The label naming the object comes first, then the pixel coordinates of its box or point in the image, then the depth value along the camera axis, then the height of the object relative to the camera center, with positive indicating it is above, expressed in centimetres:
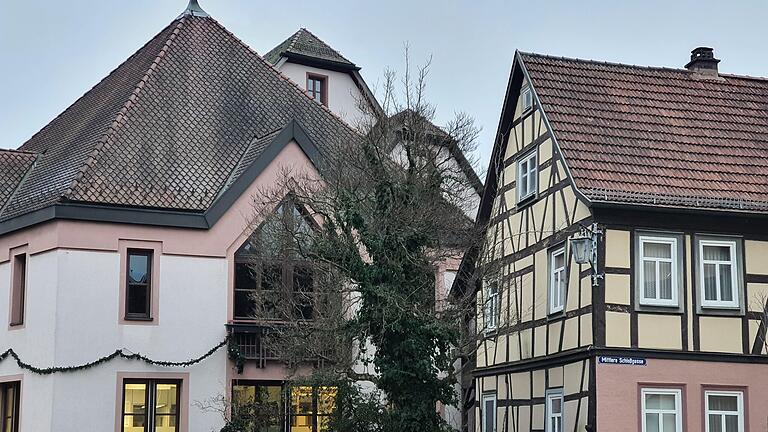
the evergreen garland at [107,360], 2808 +121
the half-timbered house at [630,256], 2377 +321
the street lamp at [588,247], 2348 +318
